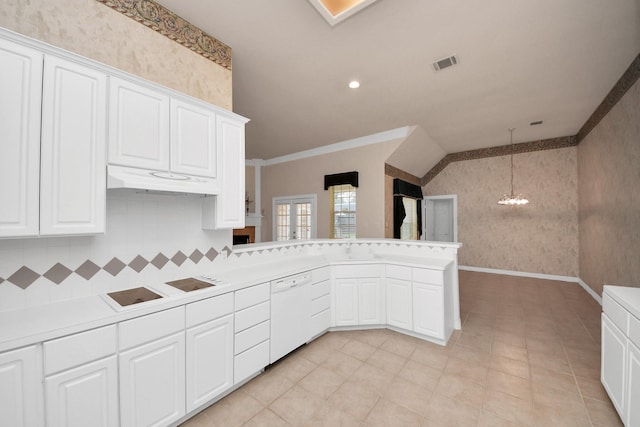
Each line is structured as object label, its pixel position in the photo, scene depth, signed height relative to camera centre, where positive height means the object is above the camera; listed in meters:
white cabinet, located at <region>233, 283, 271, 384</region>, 2.04 -0.94
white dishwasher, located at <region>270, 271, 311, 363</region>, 2.37 -0.93
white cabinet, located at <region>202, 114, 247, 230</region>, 2.22 +0.32
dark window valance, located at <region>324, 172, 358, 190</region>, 5.30 +0.84
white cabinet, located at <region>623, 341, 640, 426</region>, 1.49 -1.03
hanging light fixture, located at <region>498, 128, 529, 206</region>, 5.25 +0.44
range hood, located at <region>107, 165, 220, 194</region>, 1.57 +0.27
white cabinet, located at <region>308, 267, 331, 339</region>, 2.83 -0.95
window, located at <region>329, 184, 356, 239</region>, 5.51 +0.16
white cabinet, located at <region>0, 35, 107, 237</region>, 1.29 +0.42
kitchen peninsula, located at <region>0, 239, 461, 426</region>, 1.26 -0.76
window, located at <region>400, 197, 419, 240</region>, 6.33 -0.06
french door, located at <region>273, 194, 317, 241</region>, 6.09 +0.04
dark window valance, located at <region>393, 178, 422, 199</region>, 5.45 +0.66
